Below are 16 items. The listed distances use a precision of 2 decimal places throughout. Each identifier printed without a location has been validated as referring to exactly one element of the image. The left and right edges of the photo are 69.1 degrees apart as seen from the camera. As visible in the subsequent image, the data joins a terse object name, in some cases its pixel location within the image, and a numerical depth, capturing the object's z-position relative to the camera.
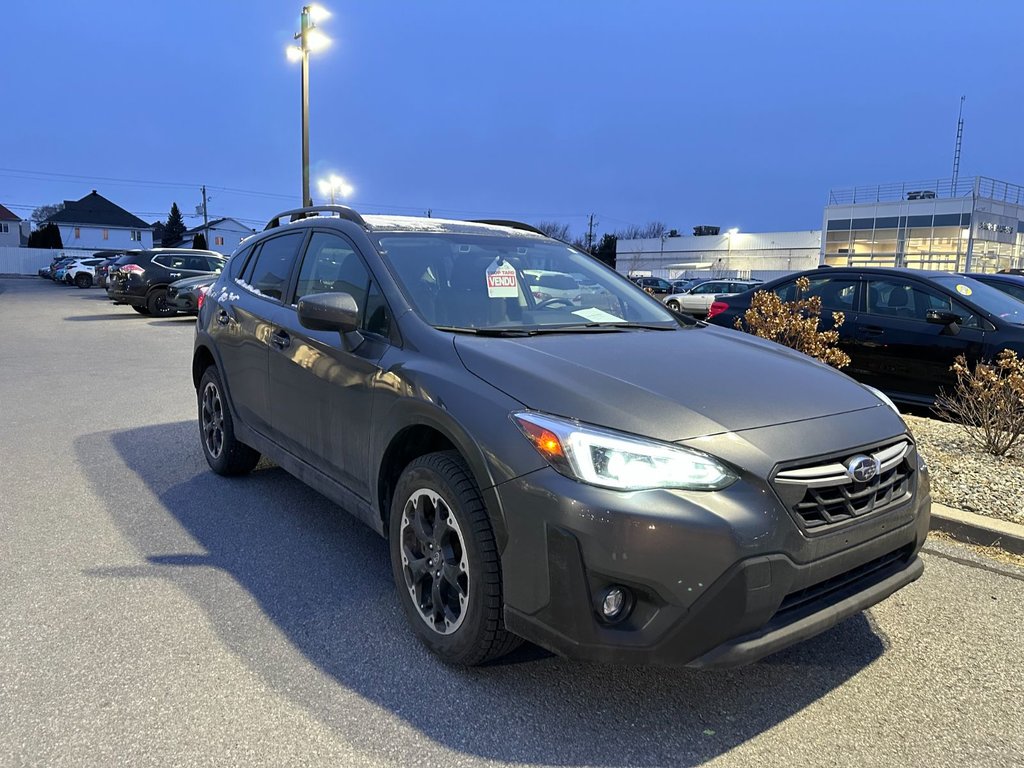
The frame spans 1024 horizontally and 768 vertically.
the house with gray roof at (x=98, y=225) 81.39
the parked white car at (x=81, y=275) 37.67
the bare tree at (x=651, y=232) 122.00
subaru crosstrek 2.30
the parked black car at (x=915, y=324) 6.95
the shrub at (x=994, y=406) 5.37
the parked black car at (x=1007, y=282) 9.12
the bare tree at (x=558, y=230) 107.50
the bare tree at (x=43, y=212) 103.56
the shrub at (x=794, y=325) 6.47
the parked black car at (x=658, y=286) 35.35
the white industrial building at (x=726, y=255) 62.56
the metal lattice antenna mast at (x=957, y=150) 58.17
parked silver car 26.70
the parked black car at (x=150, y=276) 18.55
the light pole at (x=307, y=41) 16.41
